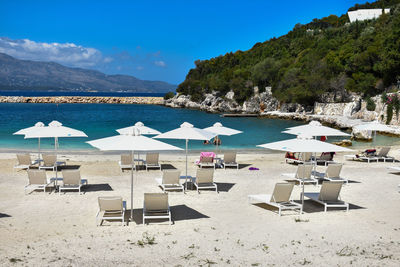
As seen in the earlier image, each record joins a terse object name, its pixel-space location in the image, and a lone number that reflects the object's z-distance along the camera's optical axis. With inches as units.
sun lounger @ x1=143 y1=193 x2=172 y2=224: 309.5
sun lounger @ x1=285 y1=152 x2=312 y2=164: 629.7
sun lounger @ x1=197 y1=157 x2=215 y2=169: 585.8
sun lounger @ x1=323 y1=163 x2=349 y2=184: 476.7
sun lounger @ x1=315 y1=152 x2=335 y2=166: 640.9
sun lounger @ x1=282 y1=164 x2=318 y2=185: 469.7
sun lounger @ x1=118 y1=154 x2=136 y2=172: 561.0
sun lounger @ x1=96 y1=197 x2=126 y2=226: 300.5
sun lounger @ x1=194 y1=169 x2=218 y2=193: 425.4
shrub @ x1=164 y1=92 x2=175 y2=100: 4159.5
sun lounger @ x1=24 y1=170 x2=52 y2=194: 402.9
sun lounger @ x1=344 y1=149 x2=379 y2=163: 660.7
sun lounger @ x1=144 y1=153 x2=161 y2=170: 571.1
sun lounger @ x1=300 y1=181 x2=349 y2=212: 357.6
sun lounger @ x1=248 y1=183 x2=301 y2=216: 343.9
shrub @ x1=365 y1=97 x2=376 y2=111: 1663.4
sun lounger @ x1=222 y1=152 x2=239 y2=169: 587.2
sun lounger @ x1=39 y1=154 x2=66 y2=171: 536.7
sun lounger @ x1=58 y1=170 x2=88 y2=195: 404.8
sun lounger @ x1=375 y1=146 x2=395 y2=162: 658.2
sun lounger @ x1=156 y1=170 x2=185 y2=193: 421.0
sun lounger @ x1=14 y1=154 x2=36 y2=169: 544.4
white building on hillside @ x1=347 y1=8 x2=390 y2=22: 3506.6
